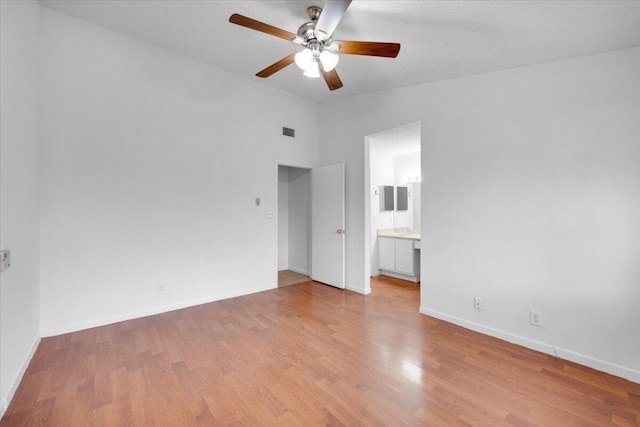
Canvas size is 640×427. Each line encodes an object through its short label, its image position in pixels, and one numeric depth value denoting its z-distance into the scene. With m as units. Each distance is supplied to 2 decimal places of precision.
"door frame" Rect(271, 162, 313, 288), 4.32
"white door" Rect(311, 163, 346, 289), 4.34
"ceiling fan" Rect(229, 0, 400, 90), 1.92
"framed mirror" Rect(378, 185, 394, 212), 5.42
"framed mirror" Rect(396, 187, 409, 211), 5.68
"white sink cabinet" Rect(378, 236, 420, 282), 4.78
